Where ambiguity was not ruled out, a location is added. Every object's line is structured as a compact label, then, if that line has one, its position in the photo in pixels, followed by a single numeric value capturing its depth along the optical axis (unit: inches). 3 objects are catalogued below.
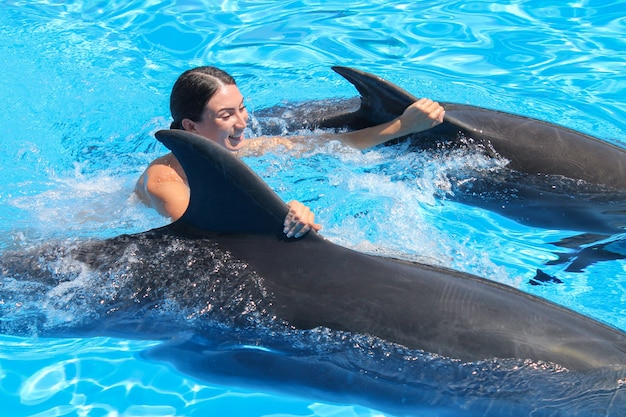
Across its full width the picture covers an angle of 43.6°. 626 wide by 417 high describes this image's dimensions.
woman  196.2
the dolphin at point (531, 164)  230.2
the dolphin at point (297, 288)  144.3
